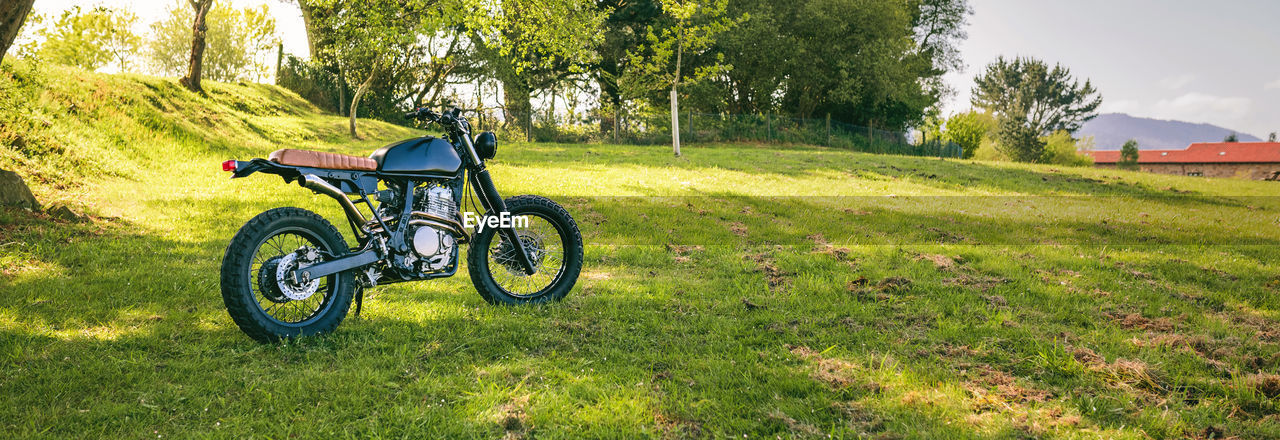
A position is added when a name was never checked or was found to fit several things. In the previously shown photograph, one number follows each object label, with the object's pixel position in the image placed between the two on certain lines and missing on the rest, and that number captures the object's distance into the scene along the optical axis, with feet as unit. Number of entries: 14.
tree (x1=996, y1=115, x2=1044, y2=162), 164.14
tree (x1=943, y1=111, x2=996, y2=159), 137.39
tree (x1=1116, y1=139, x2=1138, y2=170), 221.25
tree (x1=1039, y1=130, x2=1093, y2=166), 167.53
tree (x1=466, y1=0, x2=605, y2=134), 49.32
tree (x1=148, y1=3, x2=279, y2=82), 107.04
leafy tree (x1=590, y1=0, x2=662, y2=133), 98.84
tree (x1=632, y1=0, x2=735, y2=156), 62.75
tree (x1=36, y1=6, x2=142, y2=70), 51.09
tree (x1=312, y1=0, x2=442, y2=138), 50.37
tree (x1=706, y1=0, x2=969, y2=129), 101.04
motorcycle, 12.85
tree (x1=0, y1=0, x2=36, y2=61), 22.81
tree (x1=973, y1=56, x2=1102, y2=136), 237.45
